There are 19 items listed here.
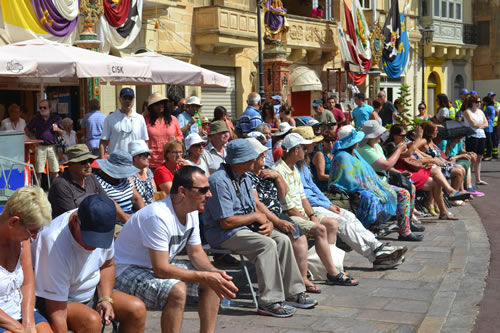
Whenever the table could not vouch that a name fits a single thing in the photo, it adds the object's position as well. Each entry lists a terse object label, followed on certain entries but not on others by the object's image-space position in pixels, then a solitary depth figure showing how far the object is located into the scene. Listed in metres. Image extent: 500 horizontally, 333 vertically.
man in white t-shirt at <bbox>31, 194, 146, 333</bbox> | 4.11
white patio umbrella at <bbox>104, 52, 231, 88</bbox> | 13.16
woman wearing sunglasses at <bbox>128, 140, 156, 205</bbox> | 7.49
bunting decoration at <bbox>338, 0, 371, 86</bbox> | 27.75
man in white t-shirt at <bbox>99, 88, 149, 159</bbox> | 9.77
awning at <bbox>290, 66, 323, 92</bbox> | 29.16
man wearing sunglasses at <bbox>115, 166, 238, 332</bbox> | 4.78
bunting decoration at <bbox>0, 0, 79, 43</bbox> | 14.98
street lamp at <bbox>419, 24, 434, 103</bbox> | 30.75
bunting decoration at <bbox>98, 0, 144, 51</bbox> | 18.14
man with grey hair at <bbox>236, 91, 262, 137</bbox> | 11.94
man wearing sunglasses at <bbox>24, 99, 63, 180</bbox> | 12.81
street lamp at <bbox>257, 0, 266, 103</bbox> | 19.36
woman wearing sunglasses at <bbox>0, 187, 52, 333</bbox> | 3.85
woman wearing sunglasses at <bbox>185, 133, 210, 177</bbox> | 8.20
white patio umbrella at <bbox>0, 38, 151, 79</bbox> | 10.46
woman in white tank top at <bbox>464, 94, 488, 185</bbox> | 15.91
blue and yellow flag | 30.69
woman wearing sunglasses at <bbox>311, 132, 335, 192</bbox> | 9.69
